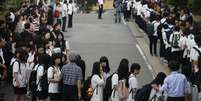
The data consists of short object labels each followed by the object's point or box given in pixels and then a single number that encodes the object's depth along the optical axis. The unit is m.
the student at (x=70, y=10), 28.83
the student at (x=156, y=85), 11.28
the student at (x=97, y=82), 12.18
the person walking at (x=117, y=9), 33.16
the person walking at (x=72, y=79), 12.61
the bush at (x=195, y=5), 24.36
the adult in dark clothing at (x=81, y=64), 13.38
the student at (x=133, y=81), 11.74
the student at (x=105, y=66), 12.45
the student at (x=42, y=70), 13.05
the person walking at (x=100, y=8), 35.64
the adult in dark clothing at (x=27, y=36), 16.53
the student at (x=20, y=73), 13.72
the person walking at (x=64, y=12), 28.00
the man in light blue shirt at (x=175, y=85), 11.26
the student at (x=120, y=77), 11.75
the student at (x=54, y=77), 12.89
